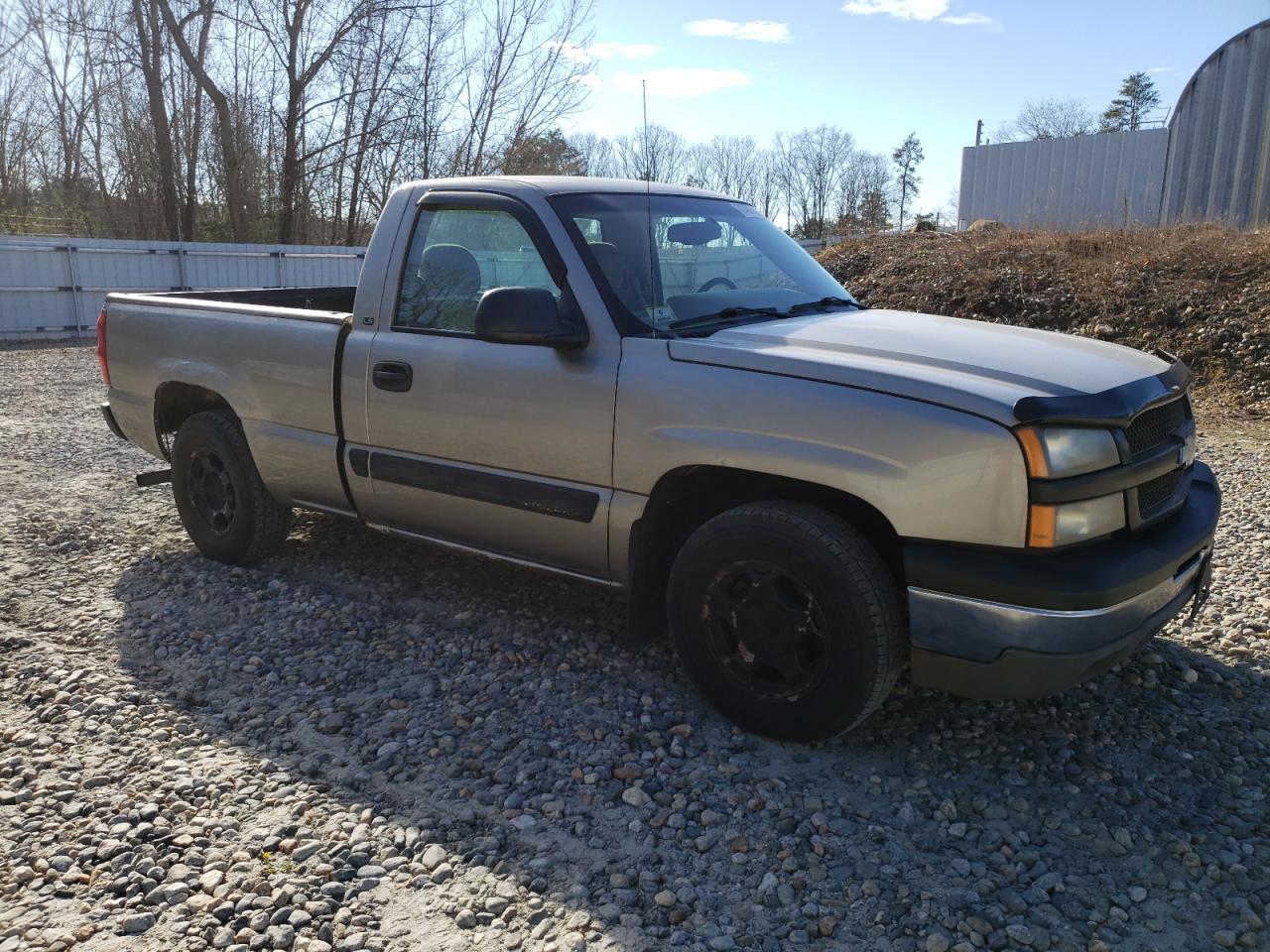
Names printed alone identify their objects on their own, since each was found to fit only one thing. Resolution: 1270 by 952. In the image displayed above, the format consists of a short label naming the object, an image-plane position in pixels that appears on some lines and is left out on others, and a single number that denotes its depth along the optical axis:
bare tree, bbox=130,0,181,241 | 22.52
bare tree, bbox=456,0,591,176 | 23.47
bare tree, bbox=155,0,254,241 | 22.27
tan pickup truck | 2.88
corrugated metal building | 15.28
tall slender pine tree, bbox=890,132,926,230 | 60.69
